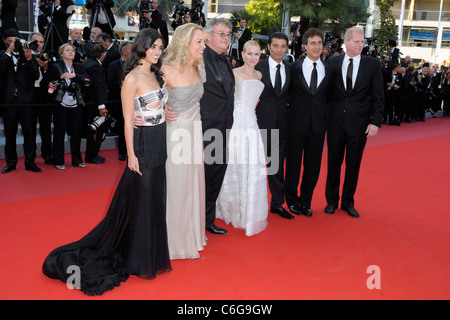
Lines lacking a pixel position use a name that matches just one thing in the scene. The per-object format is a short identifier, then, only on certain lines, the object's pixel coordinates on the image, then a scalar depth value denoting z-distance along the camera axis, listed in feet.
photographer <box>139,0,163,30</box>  27.68
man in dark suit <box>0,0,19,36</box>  27.17
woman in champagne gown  11.68
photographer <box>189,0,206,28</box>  30.78
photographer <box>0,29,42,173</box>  19.08
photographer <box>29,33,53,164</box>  20.01
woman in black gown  10.48
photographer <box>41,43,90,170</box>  20.20
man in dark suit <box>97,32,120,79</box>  24.61
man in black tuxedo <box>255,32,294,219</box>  14.67
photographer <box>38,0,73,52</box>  27.04
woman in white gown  13.91
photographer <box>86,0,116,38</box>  28.50
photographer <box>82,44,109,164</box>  21.60
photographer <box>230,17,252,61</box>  37.88
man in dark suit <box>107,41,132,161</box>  22.50
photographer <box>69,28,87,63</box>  22.89
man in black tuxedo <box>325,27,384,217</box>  15.28
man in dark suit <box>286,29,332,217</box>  14.93
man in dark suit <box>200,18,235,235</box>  12.89
